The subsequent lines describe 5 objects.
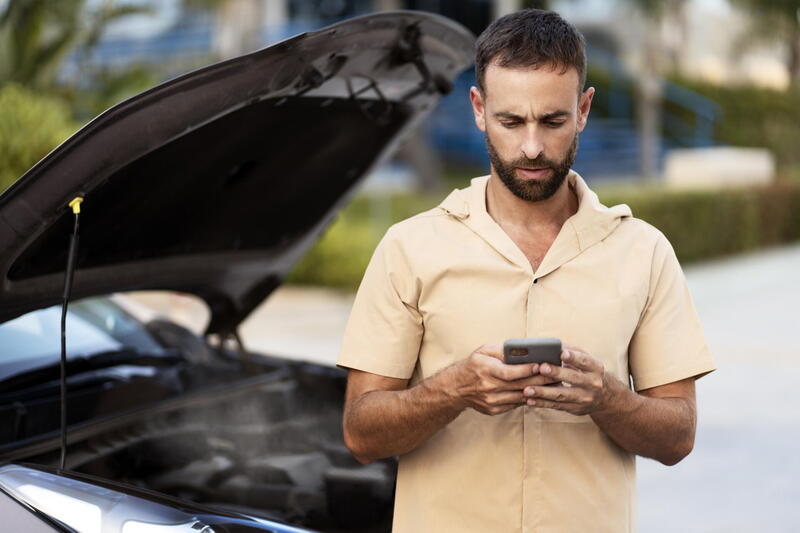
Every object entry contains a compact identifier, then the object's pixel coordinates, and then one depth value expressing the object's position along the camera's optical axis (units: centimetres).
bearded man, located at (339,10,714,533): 183
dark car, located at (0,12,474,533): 210
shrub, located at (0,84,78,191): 488
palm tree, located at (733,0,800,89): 2653
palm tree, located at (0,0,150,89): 780
